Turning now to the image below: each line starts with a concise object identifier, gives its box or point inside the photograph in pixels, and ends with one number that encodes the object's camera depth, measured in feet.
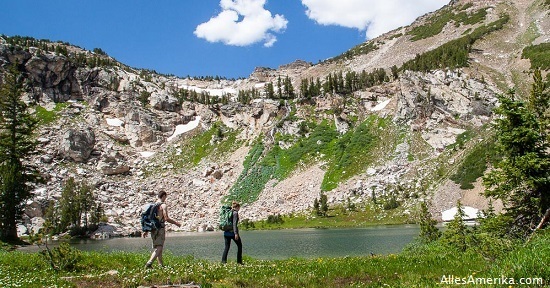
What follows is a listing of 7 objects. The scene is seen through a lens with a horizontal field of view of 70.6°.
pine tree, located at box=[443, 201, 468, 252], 65.71
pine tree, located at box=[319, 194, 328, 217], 311.88
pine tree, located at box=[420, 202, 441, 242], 96.58
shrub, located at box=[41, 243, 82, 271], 47.76
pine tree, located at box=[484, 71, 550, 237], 55.36
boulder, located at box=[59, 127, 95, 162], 398.62
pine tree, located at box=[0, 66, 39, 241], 135.44
